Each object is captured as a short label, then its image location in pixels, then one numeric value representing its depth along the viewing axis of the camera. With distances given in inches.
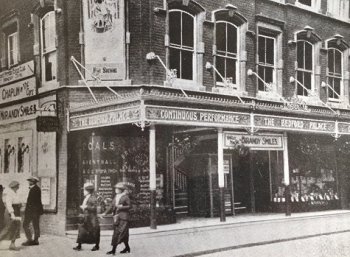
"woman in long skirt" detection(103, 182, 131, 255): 278.1
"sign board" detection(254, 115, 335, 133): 426.0
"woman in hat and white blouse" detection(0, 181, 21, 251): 250.5
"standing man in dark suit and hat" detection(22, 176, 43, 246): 288.8
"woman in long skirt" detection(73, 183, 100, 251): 287.3
